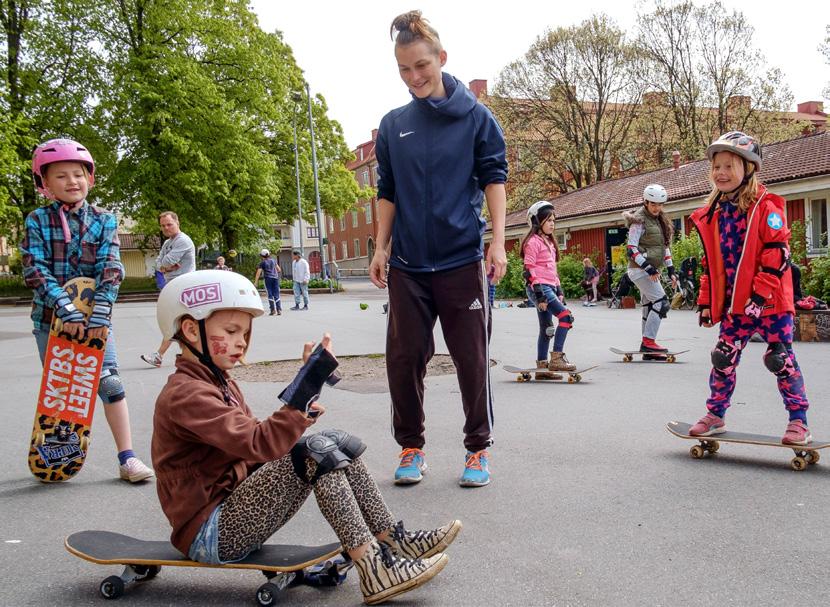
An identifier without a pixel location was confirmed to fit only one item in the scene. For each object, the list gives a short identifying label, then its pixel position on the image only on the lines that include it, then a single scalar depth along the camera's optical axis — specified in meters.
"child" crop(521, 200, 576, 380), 8.17
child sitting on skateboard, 2.54
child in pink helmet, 4.21
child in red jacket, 4.27
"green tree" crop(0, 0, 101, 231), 33.62
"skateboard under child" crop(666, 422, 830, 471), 4.20
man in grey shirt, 9.52
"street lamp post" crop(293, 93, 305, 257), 41.56
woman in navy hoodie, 4.05
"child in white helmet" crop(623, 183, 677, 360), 9.10
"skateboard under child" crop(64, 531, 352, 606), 2.65
